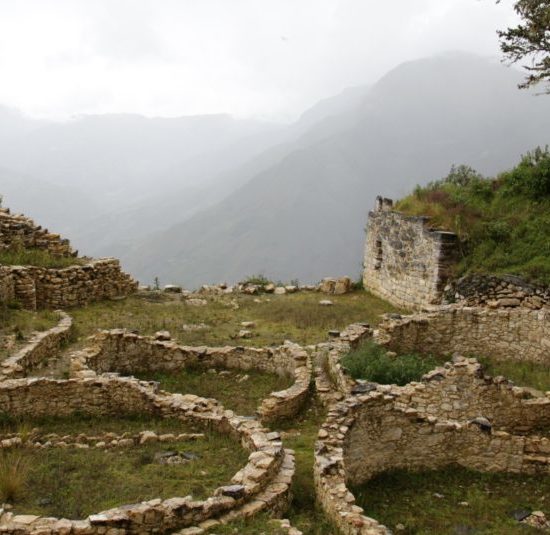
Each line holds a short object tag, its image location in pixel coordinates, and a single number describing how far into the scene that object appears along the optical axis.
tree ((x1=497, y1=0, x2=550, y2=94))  19.80
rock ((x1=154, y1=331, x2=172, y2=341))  13.99
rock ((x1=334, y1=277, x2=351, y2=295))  23.92
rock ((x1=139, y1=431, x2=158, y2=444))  9.28
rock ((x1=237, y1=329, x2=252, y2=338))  16.59
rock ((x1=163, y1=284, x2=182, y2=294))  23.17
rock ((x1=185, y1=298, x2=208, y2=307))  20.74
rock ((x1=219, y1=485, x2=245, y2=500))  6.88
